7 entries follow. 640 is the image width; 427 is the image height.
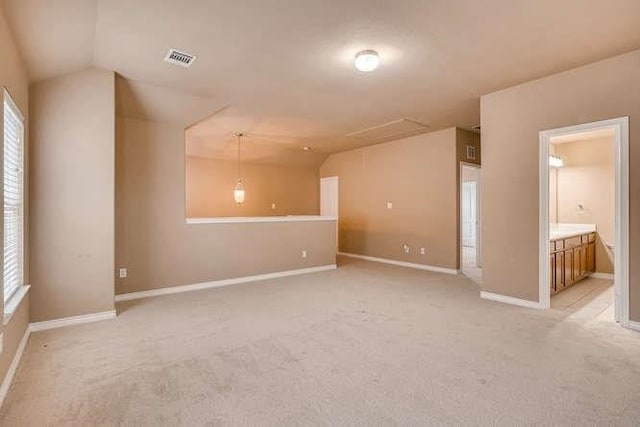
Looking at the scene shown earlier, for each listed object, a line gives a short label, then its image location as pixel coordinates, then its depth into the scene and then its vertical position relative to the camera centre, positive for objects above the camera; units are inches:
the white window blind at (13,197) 96.3 +4.9
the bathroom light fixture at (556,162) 219.3 +33.0
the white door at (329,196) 329.4 +15.2
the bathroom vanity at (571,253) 162.4 -24.5
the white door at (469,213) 366.0 -3.3
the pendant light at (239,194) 238.5 +12.7
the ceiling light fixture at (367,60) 116.1 +54.2
